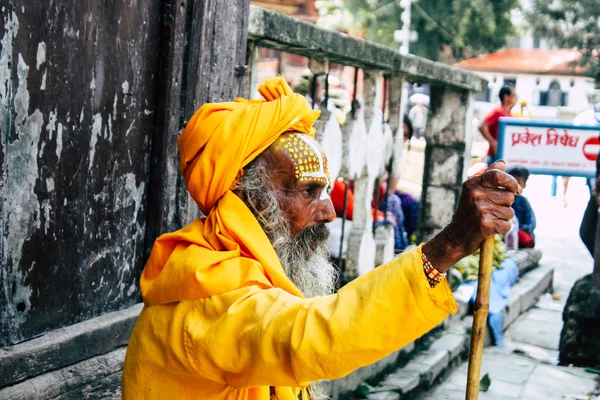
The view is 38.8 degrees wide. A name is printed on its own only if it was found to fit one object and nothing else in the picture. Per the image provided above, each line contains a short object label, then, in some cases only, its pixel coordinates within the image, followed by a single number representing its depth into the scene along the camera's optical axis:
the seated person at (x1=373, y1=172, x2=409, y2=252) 6.25
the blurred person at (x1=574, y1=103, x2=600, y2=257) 7.42
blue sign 7.90
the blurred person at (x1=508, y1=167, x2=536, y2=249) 9.22
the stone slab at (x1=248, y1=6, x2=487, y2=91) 3.73
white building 52.03
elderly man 1.68
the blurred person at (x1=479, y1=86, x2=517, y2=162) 10.23
